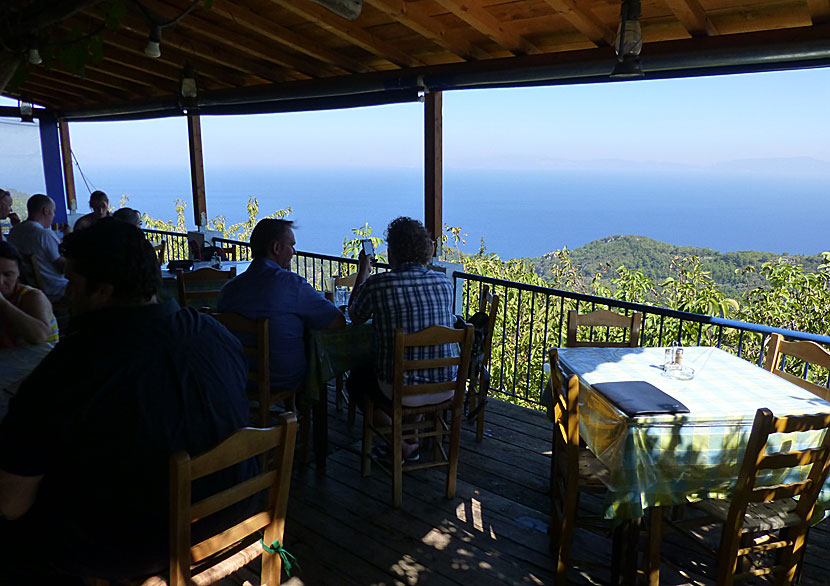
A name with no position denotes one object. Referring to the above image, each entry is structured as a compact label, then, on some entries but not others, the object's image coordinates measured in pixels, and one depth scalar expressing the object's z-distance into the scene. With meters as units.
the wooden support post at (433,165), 5.28
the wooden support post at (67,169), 10.67
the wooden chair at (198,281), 3.92
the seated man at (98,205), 6.18
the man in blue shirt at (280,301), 2.91
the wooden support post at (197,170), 7.95
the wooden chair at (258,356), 2.72
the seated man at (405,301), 2.94
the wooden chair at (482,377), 3.61
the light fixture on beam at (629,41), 2.97
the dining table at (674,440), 2.03
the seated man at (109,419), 1.38
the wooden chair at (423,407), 2.74
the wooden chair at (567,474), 2.16
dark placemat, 2.06
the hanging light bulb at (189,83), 4.82
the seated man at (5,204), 5.58
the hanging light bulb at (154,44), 3.12
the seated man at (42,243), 4.91
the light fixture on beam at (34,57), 1.94
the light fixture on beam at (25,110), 9.39
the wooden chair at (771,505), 1.84
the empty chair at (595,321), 3.18
